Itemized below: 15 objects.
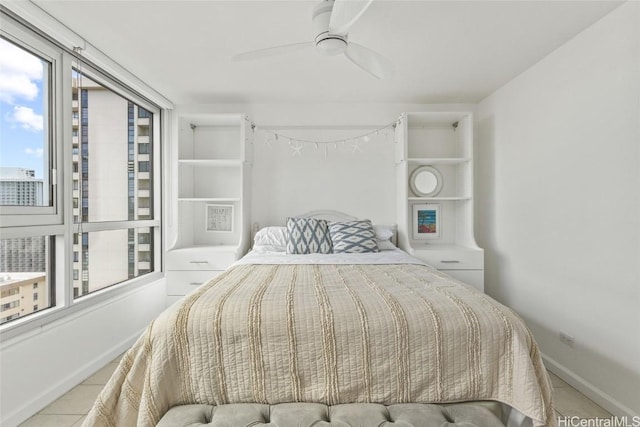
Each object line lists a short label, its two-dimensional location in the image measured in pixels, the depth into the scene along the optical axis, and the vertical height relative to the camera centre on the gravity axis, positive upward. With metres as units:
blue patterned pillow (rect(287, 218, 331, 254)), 2.84 -0.22
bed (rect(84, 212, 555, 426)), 1.23 -0.59
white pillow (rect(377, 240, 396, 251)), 3.10 -0.32
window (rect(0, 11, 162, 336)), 1.82 +0.21
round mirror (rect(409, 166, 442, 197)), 3.46 +0.33
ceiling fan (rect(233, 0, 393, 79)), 1.39 +0.91
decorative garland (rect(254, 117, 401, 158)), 3.49 +0.76
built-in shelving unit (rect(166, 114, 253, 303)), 2.99 +0.18
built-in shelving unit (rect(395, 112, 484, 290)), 2.97 +0.23
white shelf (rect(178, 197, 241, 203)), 3.11 +0.13
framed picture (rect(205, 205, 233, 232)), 3.53 -0.05
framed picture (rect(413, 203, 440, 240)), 3.49 -0.09
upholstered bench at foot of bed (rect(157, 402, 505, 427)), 1.12 -0.72
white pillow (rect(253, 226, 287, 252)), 3.04 -0.24
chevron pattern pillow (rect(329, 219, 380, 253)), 2.83 -0.22
